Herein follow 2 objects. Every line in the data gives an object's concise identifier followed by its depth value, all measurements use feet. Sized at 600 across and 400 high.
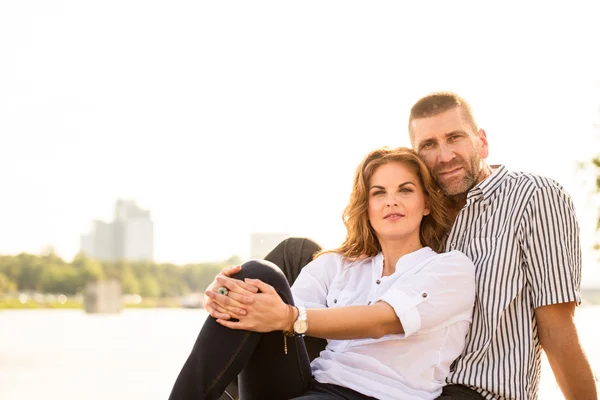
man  9.12
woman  8.30
